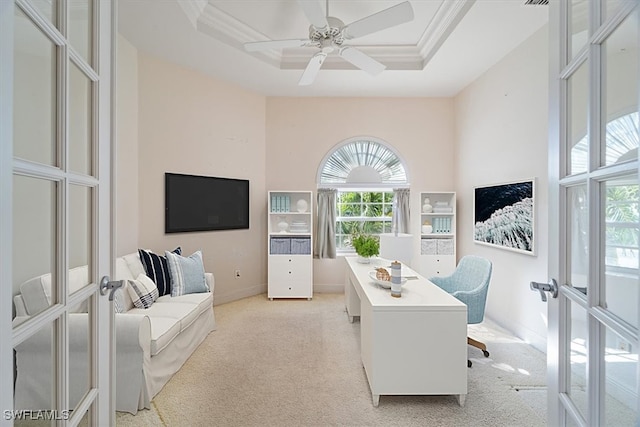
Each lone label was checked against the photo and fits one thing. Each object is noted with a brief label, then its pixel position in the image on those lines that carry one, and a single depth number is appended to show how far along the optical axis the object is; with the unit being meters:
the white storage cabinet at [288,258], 4.56
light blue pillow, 3.15
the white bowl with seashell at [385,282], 2.43
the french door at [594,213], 0.75
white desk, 1.99
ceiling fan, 2.29
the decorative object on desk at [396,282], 2.22
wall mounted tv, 3.83
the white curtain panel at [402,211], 4.84
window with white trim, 5.01
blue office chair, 2.69
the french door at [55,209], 0.65
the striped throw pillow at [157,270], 3.07
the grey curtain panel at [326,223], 4.89
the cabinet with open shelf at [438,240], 4.68
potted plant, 3.47
